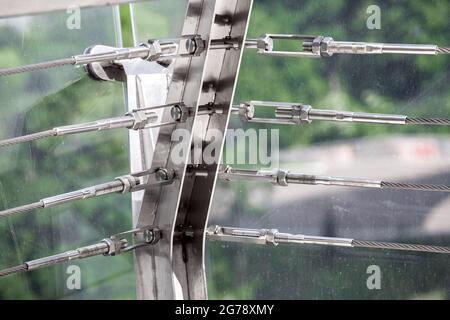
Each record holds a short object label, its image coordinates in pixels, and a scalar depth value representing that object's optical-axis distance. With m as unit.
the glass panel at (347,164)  2.04
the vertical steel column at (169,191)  1.85
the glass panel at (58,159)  2.01
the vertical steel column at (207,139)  1.86
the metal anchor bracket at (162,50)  1.79
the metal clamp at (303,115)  1.84
